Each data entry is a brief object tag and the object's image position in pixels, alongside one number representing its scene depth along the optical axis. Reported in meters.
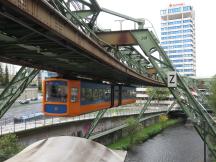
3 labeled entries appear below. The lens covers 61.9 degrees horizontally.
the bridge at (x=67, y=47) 4.08
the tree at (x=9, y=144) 11.32
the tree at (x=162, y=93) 49.92
